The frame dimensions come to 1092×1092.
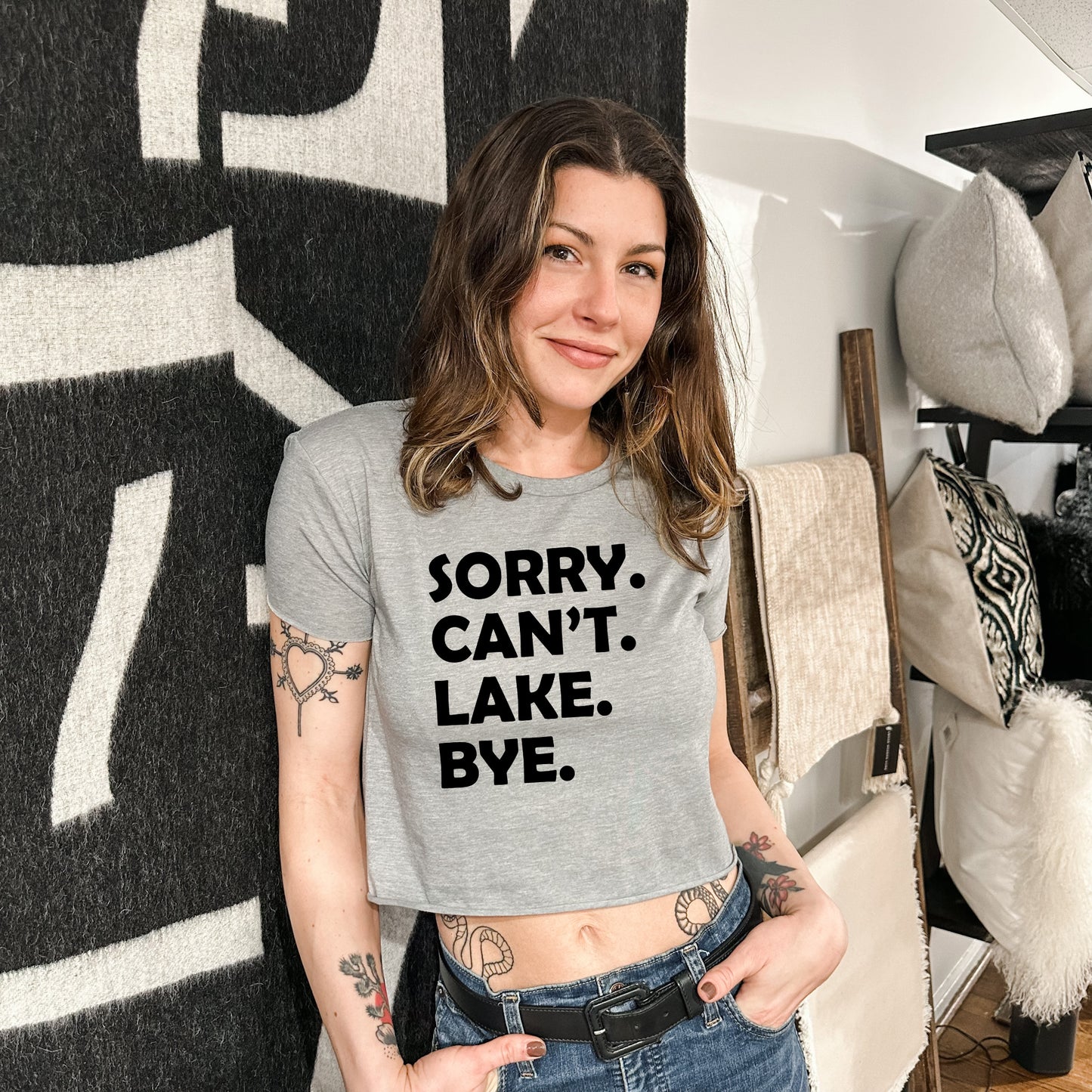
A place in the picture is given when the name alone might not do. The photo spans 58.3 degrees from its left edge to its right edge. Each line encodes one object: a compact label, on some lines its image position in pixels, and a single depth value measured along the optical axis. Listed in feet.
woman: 2.67
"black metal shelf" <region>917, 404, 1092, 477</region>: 5.72
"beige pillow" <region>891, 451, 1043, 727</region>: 5.53
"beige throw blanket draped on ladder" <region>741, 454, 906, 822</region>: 4.54
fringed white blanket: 4.84
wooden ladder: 4.35
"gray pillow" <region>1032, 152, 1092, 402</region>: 5.45
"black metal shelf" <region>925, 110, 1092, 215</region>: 5.62
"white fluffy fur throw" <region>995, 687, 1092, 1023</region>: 5.38
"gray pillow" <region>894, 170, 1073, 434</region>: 5.24
